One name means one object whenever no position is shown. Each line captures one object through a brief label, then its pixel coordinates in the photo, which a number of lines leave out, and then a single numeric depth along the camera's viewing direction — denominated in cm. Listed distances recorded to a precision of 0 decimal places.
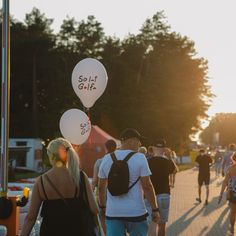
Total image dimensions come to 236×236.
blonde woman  509
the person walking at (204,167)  1816
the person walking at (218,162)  3644
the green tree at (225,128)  16226
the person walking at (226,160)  2095
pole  656
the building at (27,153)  3651
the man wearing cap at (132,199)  638
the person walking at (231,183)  1123
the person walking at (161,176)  898
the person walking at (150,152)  1468
